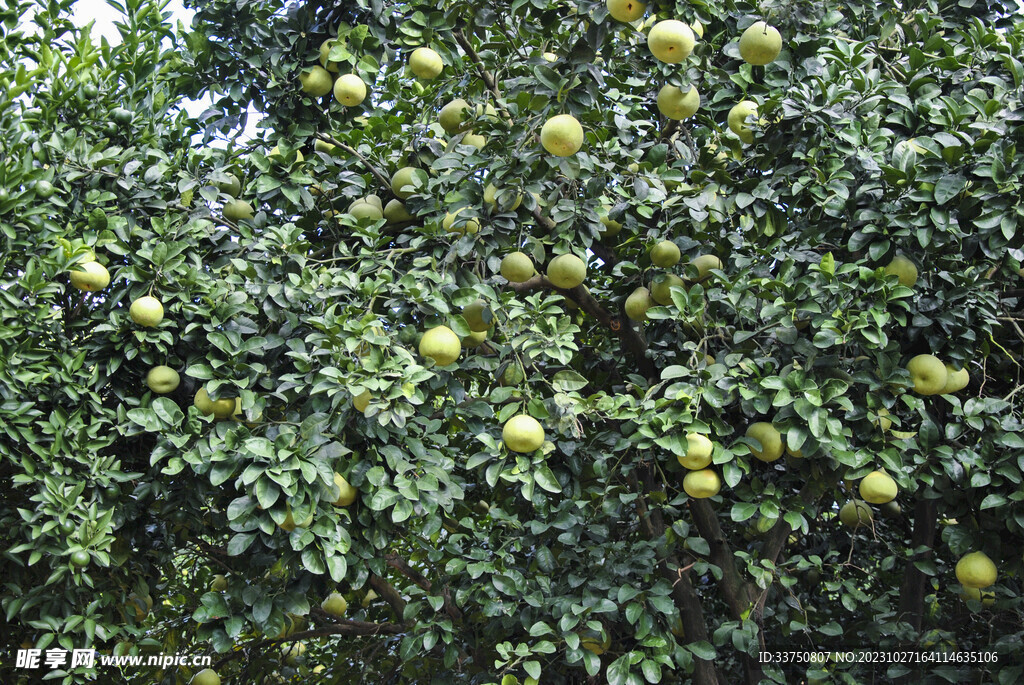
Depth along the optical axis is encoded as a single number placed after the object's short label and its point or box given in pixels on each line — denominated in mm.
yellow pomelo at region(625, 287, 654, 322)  4004
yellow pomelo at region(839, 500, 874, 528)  4184
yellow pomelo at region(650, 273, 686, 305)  3879
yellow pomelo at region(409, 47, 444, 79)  3748
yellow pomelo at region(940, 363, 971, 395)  3432
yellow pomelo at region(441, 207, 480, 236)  3674
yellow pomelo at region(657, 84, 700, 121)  3619
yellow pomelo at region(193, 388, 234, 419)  3500
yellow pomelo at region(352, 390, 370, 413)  3119
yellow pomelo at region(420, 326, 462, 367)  3289
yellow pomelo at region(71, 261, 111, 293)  3555
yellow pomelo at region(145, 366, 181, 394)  3619
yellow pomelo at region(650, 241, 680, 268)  3879
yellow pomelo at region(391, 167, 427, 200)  3932
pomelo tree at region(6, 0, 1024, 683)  3277
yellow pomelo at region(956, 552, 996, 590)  3441
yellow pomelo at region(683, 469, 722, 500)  3424
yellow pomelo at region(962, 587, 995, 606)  3820
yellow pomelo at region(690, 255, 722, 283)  3936
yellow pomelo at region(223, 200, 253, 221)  4184
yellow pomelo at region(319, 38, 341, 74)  4023
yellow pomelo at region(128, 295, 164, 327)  3484
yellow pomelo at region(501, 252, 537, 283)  3768
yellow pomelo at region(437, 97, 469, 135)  4074
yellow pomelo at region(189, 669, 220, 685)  4469
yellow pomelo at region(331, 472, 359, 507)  3154
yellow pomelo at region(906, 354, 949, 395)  3338
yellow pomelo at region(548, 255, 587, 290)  3762
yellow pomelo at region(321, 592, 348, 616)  4844
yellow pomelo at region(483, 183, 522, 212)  3596
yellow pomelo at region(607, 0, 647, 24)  2932
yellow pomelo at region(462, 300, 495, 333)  3732
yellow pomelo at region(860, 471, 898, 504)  3246
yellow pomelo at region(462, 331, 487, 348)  3715
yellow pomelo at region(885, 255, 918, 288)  3361
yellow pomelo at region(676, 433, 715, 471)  3322
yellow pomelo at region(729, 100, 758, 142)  3783
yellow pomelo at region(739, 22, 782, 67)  3248
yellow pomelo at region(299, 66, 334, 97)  4059
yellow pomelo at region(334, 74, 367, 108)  3900
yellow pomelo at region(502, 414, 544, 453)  3324
